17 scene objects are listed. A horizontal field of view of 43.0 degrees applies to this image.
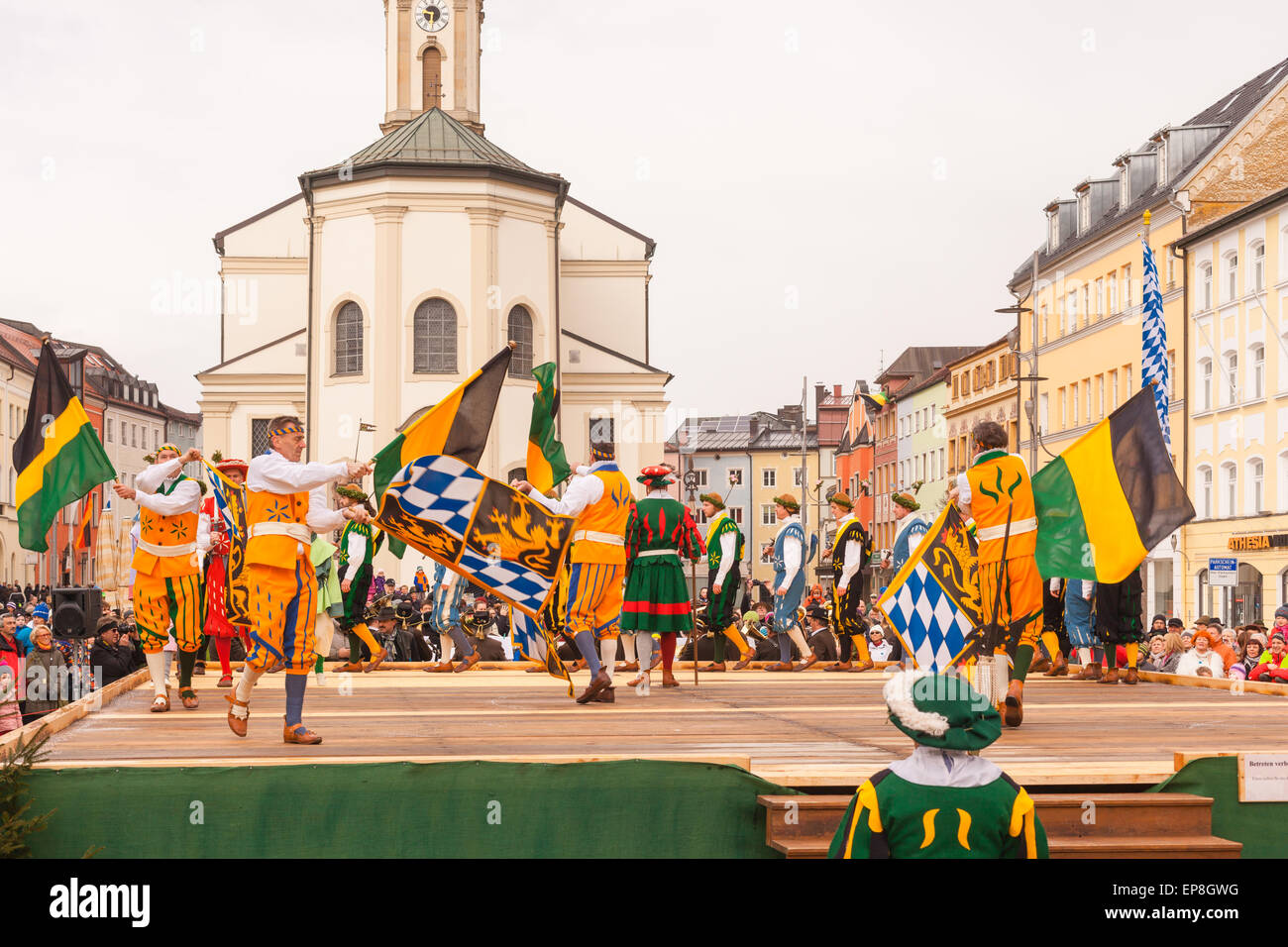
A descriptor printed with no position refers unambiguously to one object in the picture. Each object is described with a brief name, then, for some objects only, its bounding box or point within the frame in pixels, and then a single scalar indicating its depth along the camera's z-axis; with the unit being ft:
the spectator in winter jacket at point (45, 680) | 50.49
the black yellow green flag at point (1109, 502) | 34.88
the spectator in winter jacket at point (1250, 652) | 55.59
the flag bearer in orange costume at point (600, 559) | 40.55
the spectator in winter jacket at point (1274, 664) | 50.39
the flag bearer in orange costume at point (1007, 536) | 34.73
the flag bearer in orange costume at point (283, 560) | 30.09
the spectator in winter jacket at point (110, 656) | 51.39
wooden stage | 26.55
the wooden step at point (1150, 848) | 23.30
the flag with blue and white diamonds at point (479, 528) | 34.17
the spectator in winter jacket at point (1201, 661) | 53.21
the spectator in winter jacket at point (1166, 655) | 56.24
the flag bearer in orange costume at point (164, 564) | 37.01
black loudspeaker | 50.98
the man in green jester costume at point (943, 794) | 15.16
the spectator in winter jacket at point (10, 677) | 42.79
